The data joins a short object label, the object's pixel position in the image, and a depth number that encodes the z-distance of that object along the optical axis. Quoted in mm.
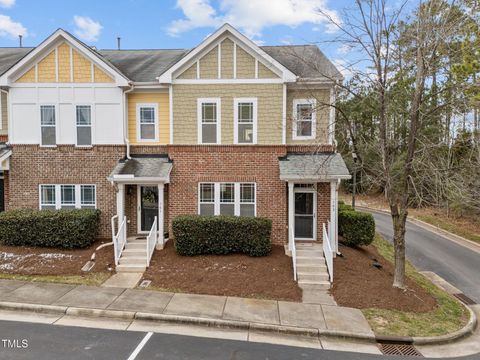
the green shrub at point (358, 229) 13039
